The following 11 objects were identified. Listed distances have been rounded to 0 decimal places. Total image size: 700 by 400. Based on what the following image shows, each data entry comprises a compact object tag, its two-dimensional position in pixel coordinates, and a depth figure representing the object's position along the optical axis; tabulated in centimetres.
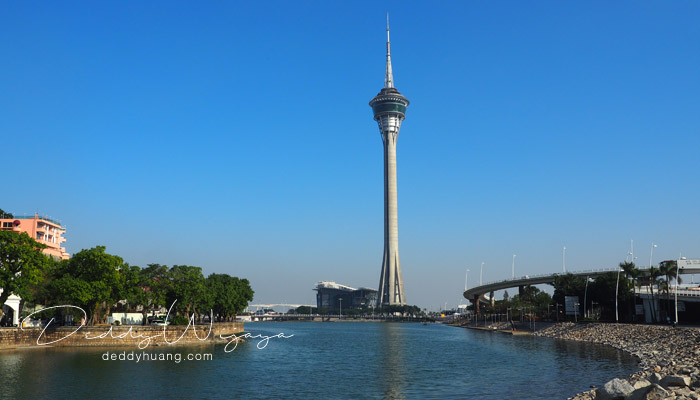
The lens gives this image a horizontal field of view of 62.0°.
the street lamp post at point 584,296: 13323
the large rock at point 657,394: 3186
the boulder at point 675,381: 3641
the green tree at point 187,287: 9900
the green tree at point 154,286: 9390
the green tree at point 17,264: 7198
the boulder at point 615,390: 3456
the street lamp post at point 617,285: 11891
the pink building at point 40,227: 14025
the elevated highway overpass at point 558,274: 13138
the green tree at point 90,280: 7838
